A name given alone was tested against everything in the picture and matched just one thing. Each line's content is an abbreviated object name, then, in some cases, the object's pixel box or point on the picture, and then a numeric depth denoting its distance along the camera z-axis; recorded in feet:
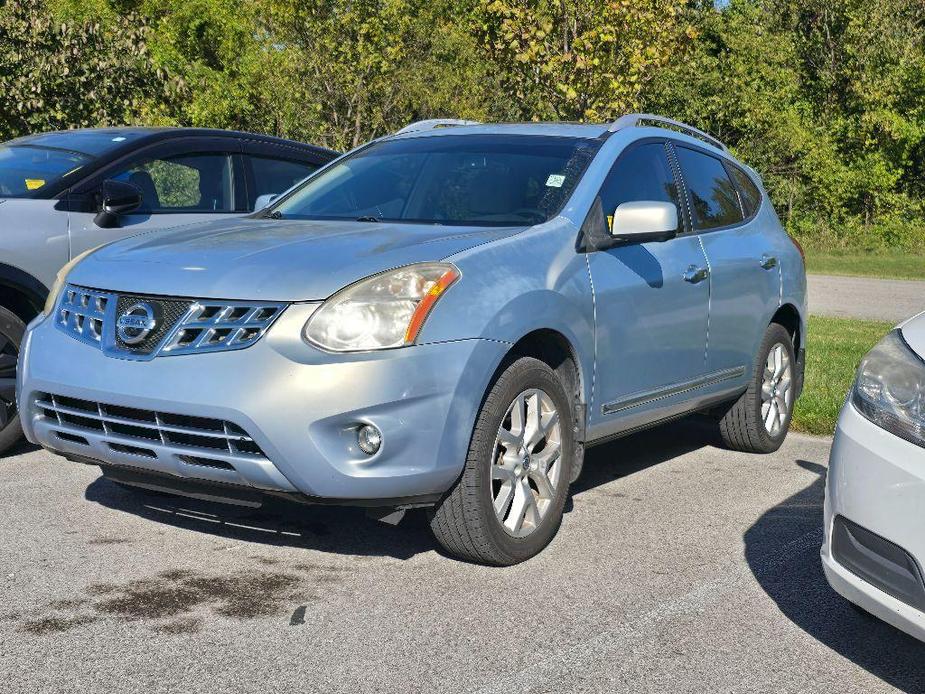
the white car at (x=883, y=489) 11.05
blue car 13.92
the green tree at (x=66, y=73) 49.55
